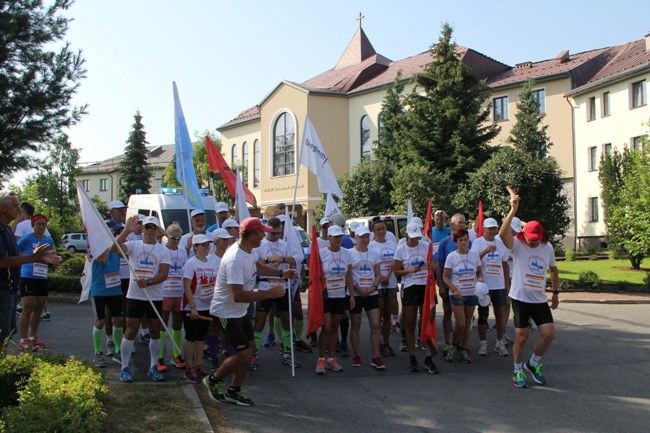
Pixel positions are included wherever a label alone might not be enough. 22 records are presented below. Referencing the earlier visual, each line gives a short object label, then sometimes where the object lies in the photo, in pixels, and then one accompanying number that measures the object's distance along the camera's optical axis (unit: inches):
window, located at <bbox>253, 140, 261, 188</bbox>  2186.1
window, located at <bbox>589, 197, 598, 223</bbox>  1605.6
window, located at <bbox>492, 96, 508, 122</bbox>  1801.2
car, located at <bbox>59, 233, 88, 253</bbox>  1805.0
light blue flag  388.8
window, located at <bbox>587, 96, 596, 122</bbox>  1611.7
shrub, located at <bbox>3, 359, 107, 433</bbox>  167.3
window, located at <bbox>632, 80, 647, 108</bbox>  1455.5
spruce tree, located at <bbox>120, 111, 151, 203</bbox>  2445.1
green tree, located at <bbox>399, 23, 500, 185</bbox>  1248.2
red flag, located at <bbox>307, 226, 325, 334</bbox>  319.3
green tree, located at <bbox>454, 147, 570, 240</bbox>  946.1
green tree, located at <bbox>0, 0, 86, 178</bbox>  478.3
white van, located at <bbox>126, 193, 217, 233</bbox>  668.1
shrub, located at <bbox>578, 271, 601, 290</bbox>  715.4
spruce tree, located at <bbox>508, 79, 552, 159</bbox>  1654.8
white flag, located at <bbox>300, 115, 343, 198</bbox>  433.7
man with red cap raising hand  292.8
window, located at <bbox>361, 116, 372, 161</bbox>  1918.1
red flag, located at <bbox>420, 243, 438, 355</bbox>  324.5
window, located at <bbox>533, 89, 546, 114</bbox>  1731.1
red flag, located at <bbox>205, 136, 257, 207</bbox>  494.1
